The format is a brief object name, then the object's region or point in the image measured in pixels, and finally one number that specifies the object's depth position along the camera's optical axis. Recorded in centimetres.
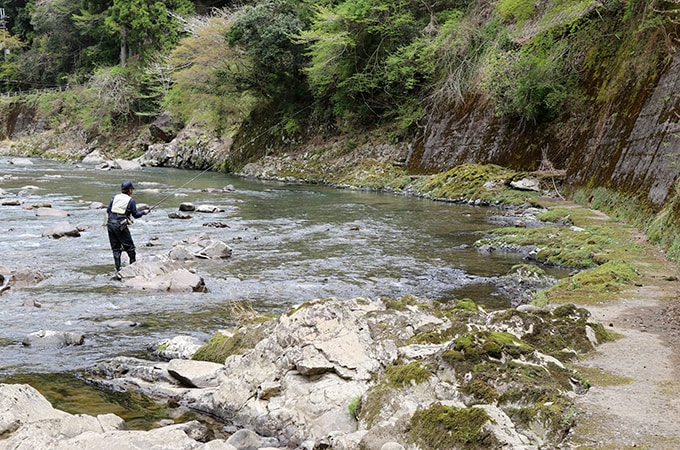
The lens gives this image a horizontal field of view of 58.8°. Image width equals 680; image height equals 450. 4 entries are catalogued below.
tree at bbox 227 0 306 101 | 2983
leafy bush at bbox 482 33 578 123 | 2009
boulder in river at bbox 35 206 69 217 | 1550
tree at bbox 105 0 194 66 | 4462
